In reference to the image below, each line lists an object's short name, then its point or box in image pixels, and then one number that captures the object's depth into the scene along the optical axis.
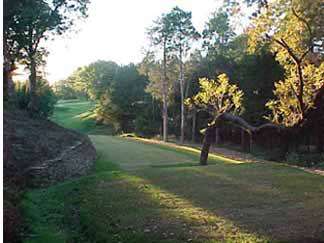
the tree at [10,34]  12.18
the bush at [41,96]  24.16
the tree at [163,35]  28.36
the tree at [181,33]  28.88
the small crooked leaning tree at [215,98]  16.73
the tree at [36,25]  14.20
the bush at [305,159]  20.62
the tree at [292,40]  12.16
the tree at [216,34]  34.38
